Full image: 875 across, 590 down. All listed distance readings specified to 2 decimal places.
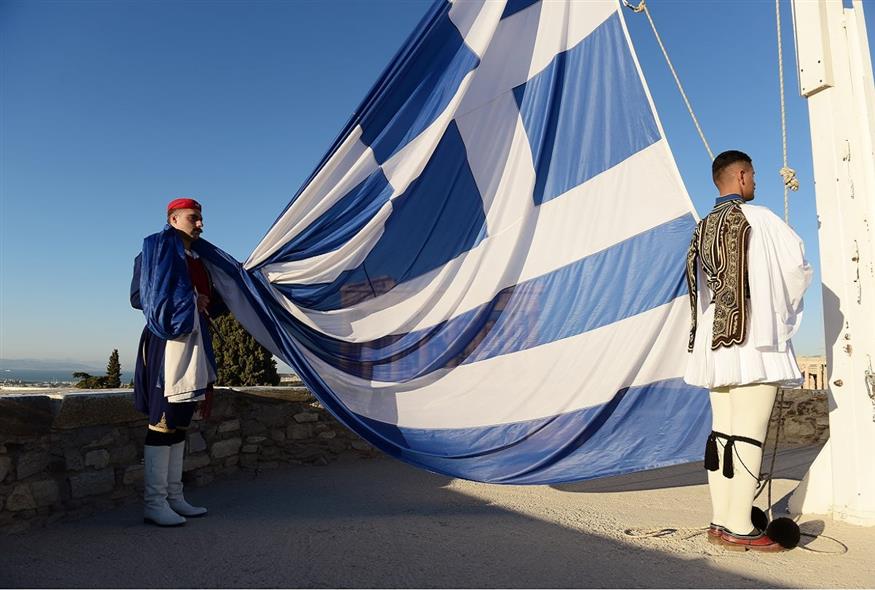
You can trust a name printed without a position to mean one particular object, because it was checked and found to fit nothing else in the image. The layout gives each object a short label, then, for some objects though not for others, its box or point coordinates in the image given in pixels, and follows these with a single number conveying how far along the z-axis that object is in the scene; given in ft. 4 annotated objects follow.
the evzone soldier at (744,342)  8.58
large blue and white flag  10.88
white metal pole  9.96
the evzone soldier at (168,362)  10.20
